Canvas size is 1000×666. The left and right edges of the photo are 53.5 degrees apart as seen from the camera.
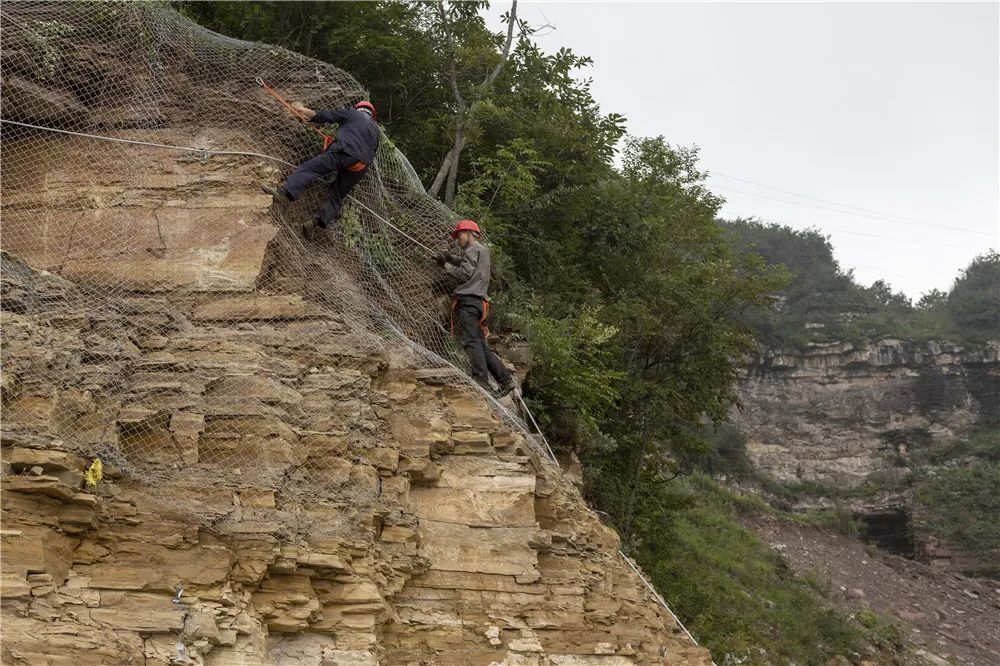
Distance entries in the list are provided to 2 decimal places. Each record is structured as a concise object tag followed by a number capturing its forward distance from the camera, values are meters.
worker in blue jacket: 8.26
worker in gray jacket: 8.98
